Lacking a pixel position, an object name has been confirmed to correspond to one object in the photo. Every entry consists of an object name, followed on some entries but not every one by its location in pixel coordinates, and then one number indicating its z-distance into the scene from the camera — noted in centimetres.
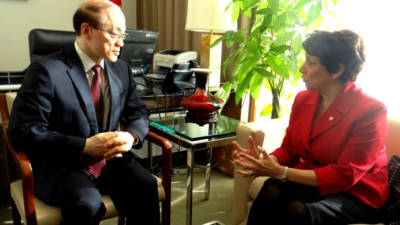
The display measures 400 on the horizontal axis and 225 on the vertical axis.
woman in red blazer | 122
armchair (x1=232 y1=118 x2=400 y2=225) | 156
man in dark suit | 129
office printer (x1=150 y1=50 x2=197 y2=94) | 222
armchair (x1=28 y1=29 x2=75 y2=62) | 175
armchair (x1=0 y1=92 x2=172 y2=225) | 122
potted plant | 165
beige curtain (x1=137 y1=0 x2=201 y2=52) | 317
